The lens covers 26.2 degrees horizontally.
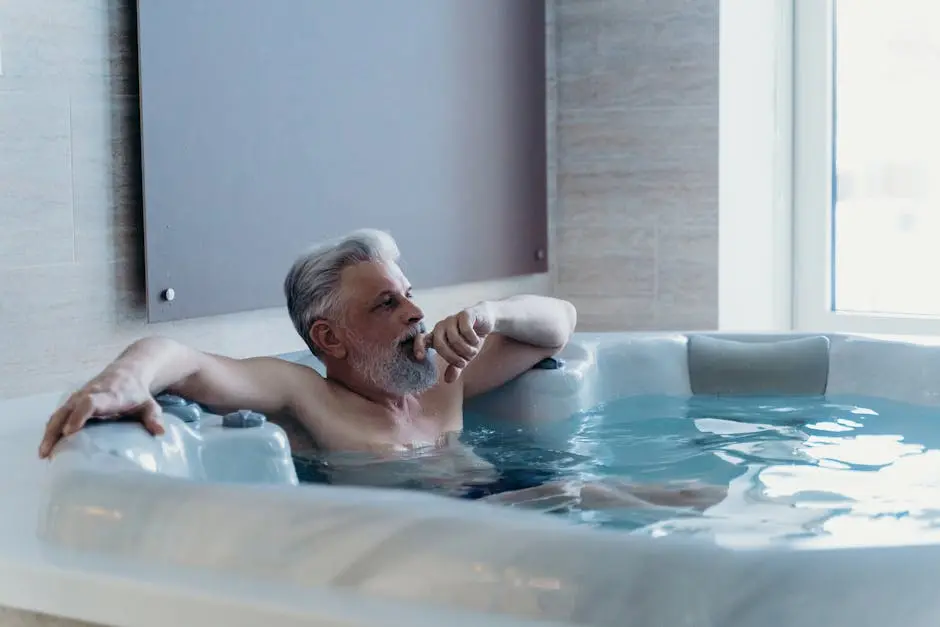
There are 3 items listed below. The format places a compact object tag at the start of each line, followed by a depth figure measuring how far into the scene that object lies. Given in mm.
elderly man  2930
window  4683
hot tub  2009
